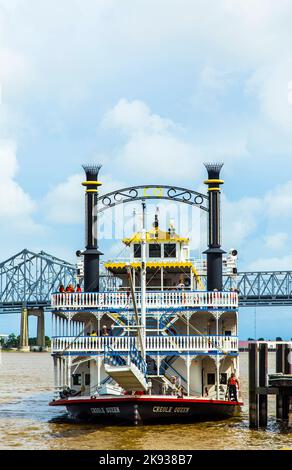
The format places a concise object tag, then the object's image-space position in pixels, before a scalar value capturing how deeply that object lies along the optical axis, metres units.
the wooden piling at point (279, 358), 42.00
